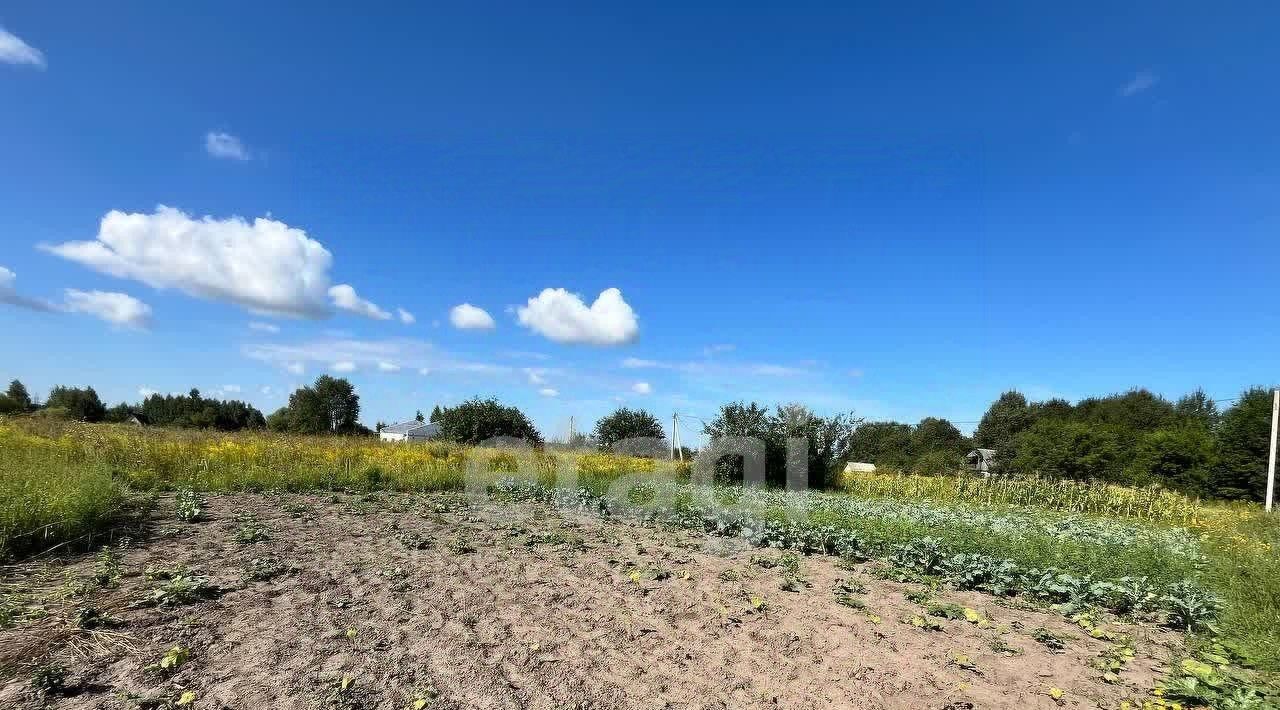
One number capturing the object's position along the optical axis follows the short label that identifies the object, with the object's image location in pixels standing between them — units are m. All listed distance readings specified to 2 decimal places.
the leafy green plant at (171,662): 2.88
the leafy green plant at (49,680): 2.66
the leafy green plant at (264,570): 4.44
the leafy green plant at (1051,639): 3.71
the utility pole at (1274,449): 11.85
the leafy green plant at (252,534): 5.67
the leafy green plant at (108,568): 4.10
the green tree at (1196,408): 35.31
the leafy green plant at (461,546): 5.66
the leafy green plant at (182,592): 3.76
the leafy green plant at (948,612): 4.24
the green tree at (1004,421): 46.12
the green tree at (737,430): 15.16
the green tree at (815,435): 15.45
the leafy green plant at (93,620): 3.31
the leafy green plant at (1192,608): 4.28
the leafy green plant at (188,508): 6.55
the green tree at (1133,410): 37.75
